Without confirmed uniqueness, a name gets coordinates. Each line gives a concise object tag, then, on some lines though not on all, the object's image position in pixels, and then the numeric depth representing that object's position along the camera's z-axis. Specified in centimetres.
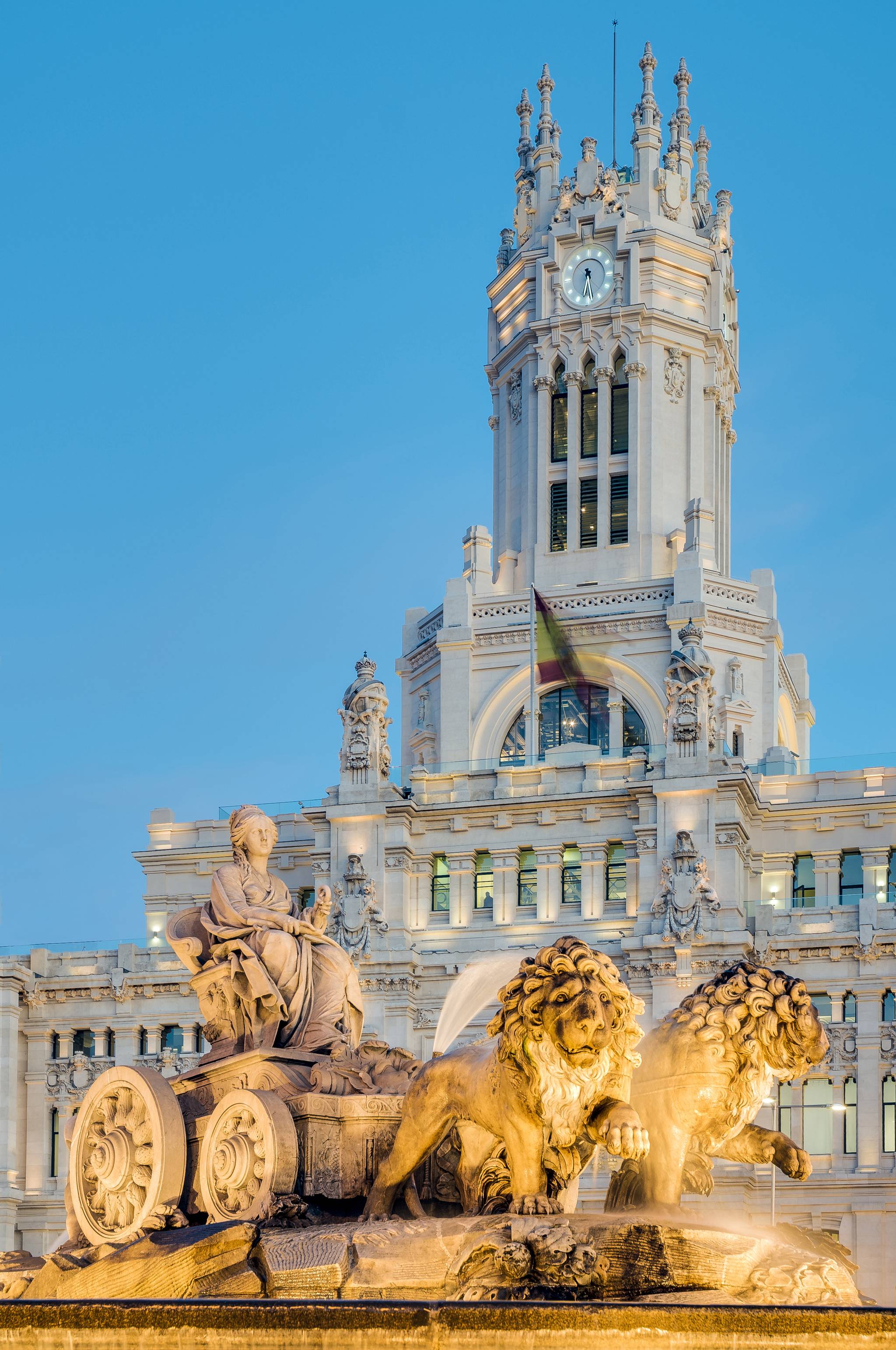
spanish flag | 8044
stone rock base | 1270
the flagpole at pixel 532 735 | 7812
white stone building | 6919
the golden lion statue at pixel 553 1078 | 1328
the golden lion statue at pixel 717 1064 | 1420
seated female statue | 1616
